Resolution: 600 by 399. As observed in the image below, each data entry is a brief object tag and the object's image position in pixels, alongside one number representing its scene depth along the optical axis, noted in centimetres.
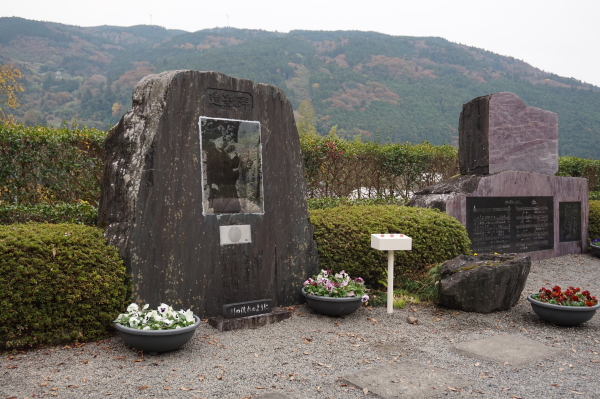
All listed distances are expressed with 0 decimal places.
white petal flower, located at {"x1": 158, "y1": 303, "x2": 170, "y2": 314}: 387
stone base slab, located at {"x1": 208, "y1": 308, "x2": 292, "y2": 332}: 444
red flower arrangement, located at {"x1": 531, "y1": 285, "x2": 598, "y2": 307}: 472
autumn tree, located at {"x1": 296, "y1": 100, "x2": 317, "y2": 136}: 3869
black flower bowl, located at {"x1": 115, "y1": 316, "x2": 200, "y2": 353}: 362
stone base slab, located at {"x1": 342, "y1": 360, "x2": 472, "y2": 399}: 307
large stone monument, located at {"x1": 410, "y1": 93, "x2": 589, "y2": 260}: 784
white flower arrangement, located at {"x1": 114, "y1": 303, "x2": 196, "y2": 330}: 371
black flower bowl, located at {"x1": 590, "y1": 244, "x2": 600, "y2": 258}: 954
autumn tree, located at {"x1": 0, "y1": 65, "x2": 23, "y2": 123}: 1431
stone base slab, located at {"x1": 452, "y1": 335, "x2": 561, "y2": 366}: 380
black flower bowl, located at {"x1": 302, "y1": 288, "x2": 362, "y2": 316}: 485
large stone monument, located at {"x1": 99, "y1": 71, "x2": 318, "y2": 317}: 438
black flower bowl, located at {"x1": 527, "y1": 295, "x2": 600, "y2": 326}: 461
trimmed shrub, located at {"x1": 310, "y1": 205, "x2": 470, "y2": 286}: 574
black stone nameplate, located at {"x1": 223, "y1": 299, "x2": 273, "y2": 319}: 453
